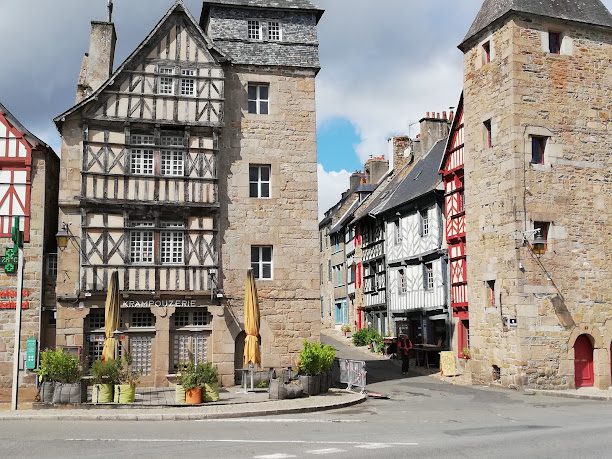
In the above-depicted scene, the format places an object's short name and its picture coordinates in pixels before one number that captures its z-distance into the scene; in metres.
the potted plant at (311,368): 17.86
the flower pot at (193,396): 15.98
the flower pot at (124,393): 15.95
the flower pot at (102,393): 15.81
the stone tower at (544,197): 20.80
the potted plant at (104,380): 15.86
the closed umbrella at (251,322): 17.94
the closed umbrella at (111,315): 17.30
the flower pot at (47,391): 15.62
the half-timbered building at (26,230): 19.56
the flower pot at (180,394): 16.06
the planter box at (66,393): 15.48
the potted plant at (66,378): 15.51
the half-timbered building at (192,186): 20.03
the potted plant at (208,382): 16.30
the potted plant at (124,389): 15.95
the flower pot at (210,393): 16.34
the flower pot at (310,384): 17.80
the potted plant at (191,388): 16.00
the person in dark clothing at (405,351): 25.36
